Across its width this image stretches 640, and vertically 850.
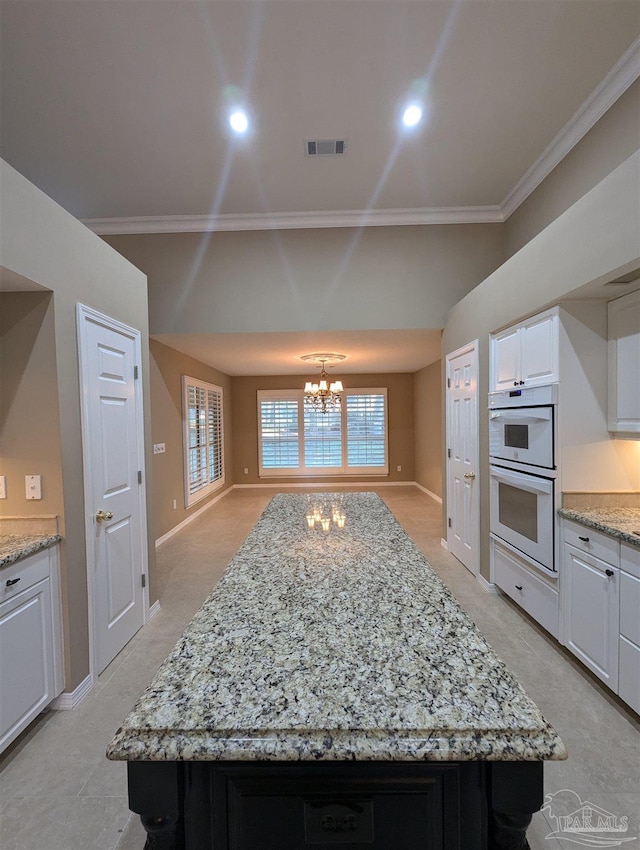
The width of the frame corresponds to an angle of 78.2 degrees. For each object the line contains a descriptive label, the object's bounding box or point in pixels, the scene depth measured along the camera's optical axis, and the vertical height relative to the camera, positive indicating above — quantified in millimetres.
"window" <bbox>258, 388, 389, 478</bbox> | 8539 -345
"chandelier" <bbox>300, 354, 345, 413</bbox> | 6023 +459
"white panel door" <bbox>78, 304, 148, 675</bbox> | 2303 -373
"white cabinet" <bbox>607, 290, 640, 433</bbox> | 2199 +297
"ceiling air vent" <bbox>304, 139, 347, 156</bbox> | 3000 +2111
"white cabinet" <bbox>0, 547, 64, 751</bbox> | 1747 -1033
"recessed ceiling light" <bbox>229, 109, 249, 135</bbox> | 2697 +2106
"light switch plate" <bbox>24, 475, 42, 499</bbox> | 2064 -312
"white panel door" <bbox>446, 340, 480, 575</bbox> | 3596 -398
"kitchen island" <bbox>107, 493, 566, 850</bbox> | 645 -535
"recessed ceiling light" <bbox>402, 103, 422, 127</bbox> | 2666 +2097
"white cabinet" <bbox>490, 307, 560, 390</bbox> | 2518 +446
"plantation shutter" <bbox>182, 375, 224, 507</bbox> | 5711 -285
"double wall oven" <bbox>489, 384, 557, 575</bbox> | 2518 -393
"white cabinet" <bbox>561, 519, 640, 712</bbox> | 1906 -1022
